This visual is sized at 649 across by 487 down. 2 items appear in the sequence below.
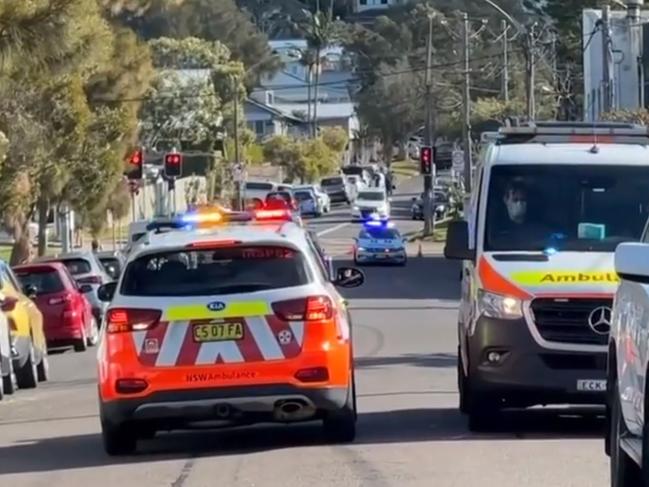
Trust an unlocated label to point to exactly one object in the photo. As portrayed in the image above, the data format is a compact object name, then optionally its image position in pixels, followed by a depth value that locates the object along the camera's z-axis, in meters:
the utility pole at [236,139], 76.56
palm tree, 130.75
